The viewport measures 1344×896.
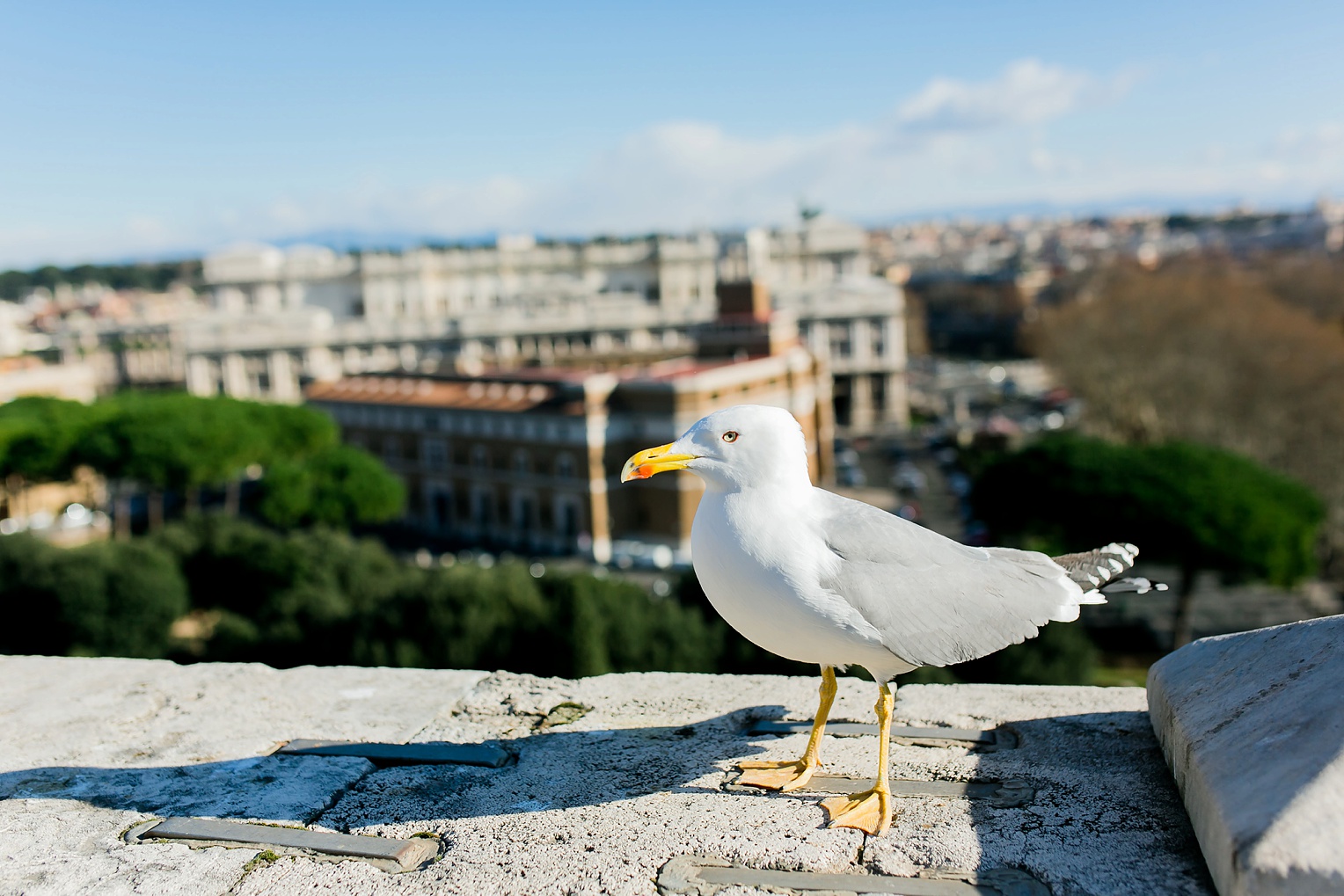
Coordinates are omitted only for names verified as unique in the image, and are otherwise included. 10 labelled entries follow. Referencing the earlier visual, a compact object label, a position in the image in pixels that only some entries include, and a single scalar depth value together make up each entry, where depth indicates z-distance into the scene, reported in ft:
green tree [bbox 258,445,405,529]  91.45
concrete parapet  8.13
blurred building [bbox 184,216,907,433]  169.07
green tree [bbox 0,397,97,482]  94.32
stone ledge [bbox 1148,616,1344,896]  6.52
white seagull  8.77
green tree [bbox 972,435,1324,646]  58.80
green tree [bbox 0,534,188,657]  54.75
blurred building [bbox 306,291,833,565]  97.60
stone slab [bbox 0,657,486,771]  10.94
